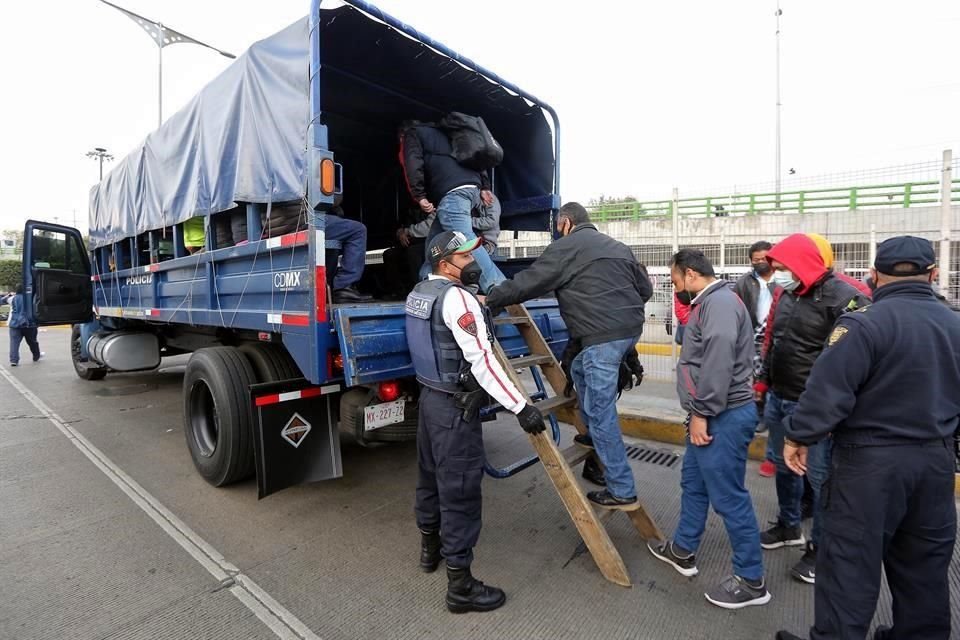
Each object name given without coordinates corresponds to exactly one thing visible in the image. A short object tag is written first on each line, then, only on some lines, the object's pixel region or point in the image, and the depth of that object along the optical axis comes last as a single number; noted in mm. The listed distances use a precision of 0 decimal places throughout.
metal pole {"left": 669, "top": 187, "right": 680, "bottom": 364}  6352
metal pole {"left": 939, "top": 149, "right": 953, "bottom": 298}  4773
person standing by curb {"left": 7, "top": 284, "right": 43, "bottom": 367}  9711
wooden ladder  2457
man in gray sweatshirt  2256
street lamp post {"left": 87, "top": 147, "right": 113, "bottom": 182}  29402
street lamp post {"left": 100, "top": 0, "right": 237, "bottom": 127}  10695
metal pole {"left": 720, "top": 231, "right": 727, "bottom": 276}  7148
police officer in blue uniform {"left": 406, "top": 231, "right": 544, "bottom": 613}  2246
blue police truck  2729
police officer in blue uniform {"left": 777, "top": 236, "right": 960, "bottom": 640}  1682
